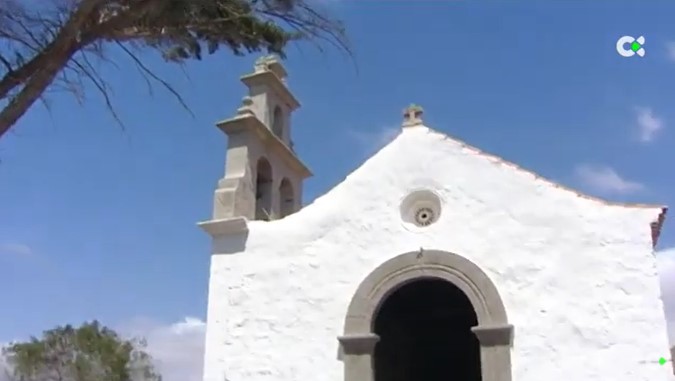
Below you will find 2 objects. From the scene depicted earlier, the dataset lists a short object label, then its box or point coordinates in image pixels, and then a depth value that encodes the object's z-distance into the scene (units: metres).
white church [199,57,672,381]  8.96
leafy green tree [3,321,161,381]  24.31
